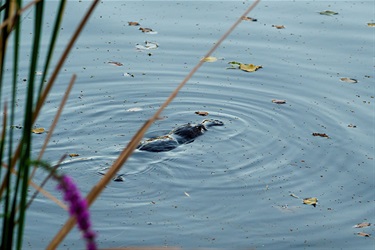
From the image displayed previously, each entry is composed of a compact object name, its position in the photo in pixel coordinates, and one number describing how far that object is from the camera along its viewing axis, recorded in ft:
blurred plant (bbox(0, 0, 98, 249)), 12.60
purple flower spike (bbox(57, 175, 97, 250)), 9.18
